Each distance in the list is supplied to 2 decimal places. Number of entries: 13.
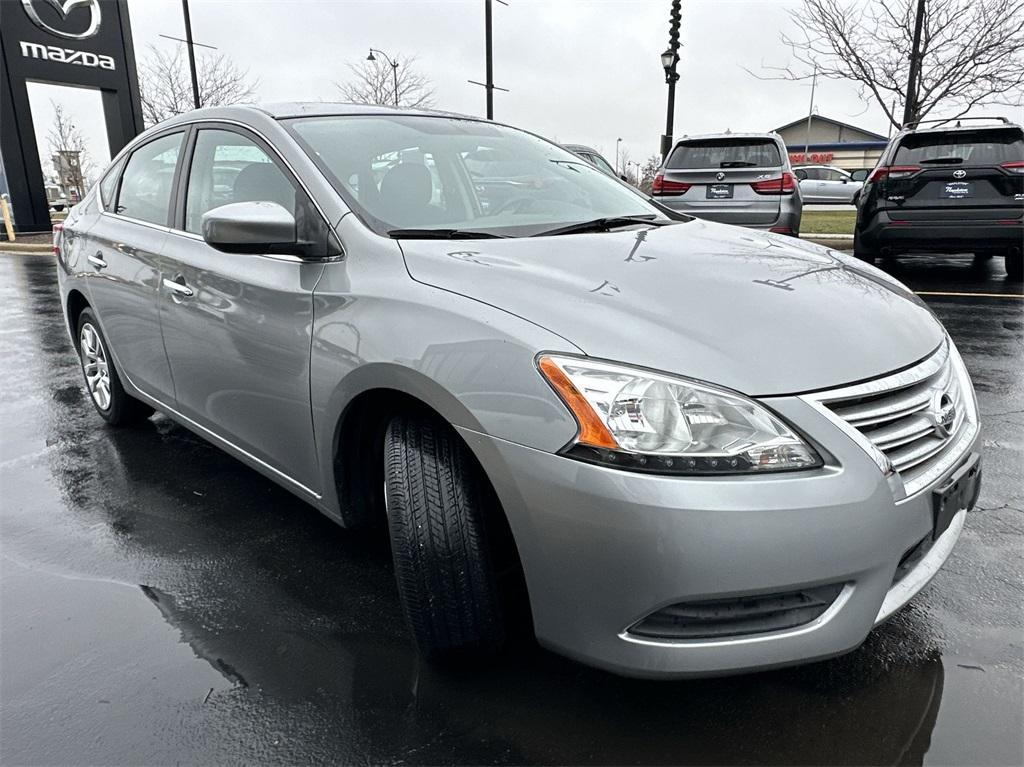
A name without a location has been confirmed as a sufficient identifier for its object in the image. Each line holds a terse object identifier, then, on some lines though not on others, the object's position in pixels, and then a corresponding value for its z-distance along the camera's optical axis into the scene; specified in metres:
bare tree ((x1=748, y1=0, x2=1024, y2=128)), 14.66
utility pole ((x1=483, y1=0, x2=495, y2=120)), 18.25
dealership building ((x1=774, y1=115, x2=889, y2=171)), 53.44
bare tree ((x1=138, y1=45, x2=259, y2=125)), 28.58
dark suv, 7.84
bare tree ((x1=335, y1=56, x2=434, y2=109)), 27.75
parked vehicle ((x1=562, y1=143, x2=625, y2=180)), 11.28
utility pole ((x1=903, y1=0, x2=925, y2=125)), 12.84
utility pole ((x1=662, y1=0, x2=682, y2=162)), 14.09
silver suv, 8.85
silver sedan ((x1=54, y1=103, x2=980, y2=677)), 1.64
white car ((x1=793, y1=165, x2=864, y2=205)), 25.84
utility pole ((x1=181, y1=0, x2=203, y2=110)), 19.81
